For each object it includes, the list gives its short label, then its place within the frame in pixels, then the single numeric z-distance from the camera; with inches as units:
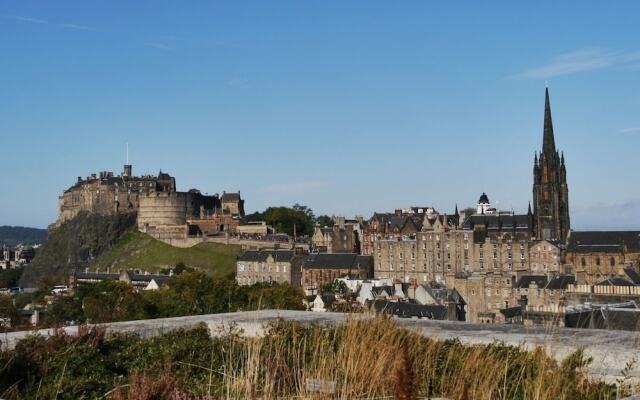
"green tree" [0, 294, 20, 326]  1487.0
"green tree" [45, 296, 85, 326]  2218.3
